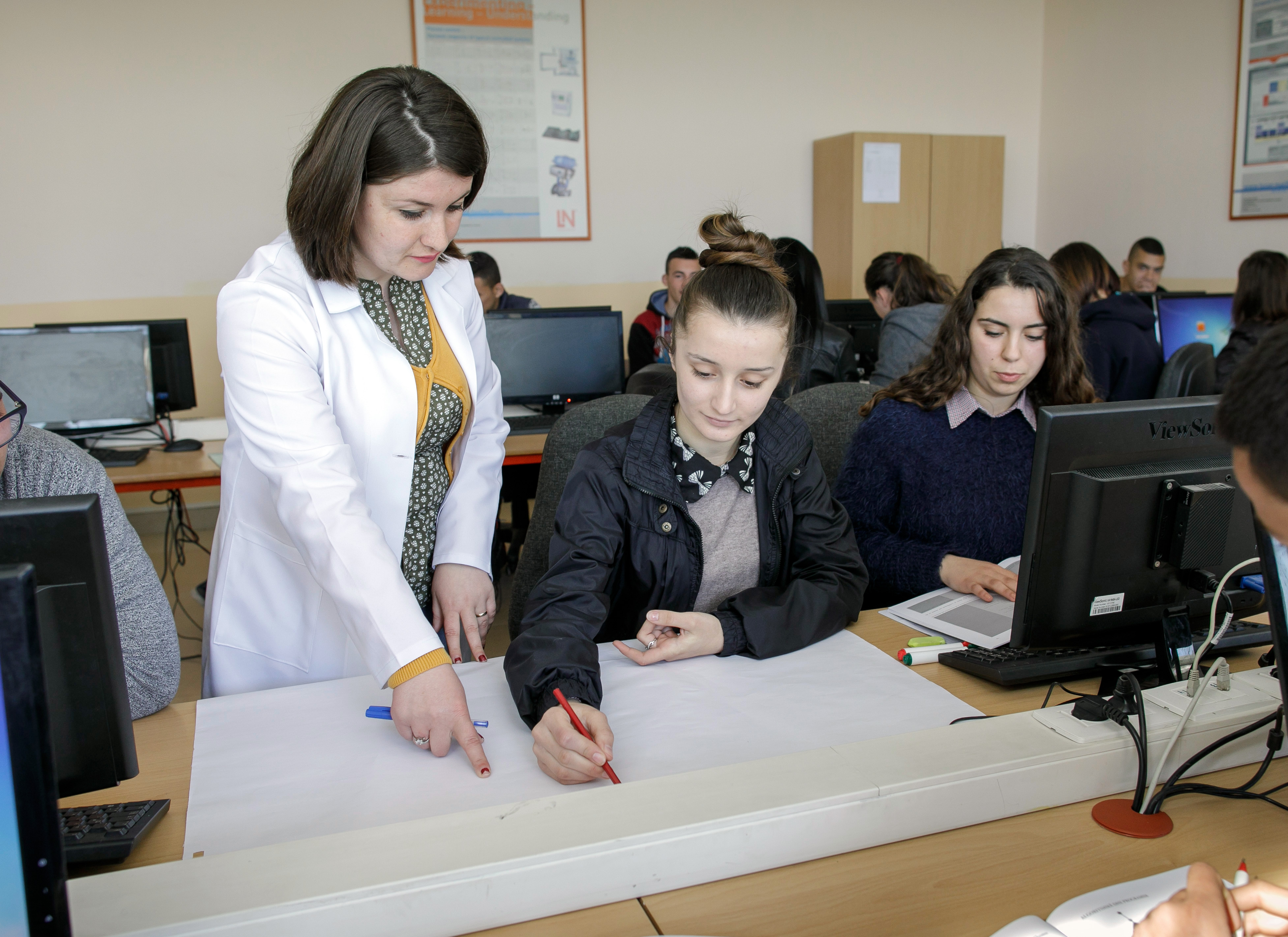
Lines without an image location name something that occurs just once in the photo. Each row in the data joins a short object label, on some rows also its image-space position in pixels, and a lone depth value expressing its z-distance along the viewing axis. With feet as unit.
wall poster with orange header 16.14
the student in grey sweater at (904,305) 10.27
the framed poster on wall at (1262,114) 15.07
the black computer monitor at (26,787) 1.56
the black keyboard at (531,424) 10.20
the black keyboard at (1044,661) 3.74
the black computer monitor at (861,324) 13.52
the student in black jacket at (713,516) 4.02
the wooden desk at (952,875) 2.34
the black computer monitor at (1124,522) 3.36
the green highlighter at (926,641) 4.12
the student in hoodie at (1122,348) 10.83
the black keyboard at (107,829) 2.64
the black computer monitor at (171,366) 10.59
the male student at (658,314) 14.66
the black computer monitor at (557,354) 10.75
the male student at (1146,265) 16.05
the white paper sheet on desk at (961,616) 4.26
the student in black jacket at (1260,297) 11.41
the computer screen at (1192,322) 12.81
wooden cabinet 17.97
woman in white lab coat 3.43
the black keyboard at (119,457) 9.53
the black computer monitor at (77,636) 2.11
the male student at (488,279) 13.69
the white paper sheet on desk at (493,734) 2.95
